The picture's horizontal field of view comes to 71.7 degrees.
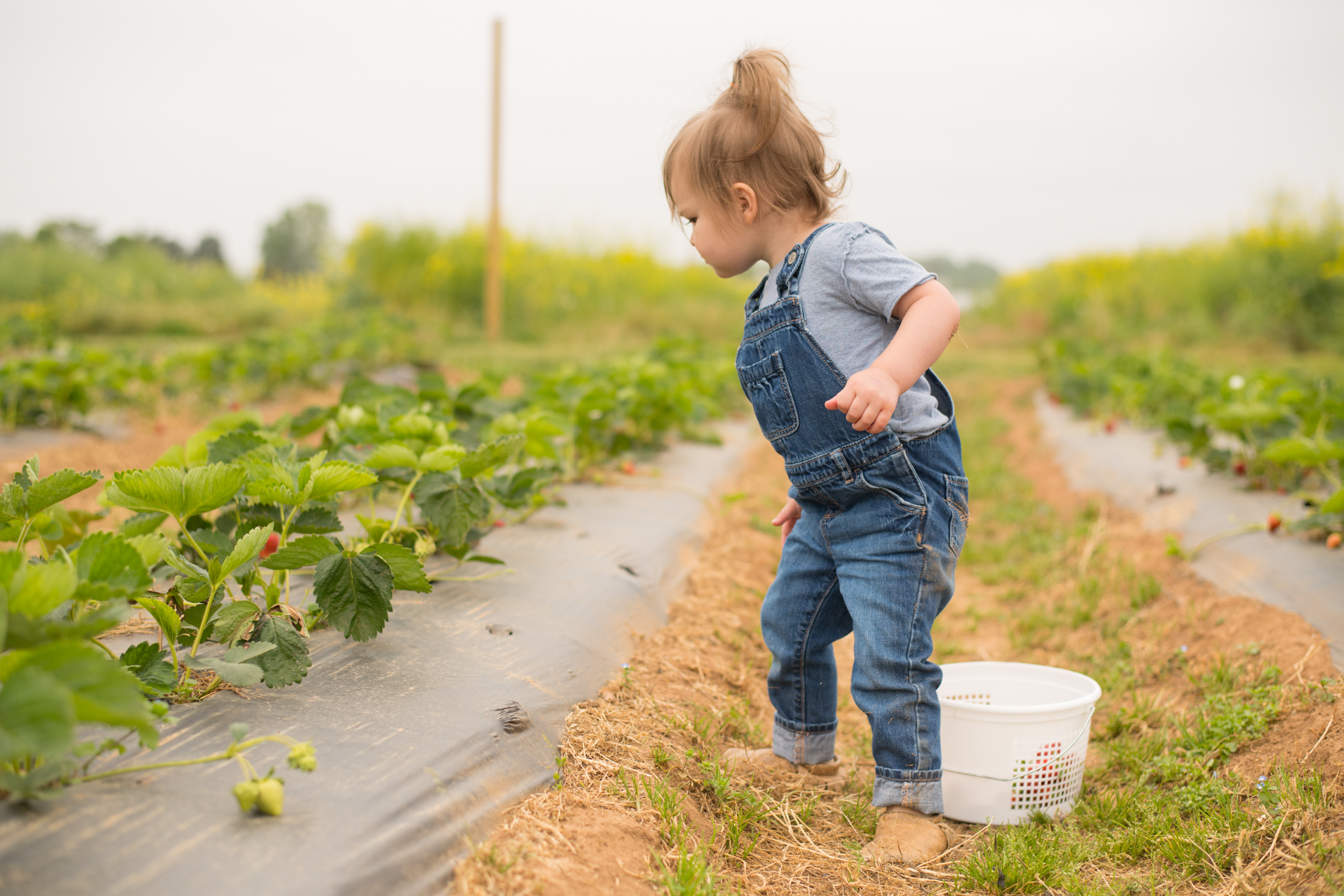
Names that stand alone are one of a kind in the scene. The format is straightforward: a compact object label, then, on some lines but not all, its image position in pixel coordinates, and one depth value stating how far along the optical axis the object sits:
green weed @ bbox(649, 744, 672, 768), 1.67
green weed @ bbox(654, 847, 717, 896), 1.32
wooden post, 12.07
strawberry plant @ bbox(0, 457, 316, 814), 0.92
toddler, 1.61
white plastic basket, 1.70
